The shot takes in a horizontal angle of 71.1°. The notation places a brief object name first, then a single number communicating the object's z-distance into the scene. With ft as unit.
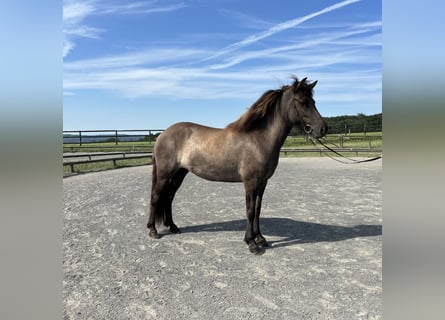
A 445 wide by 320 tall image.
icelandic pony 12.97
